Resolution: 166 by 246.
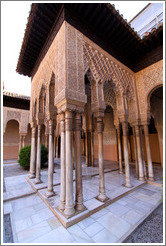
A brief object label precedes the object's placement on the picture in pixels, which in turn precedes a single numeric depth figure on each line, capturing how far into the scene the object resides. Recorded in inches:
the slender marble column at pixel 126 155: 176.2
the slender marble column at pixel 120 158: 257.2
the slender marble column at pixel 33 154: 231.9
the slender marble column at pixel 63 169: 116.8
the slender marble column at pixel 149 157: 207.2
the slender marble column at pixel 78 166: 114.3
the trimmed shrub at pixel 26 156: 331.9
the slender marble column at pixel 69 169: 107.2
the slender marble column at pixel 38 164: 194.4
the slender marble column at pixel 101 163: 137.6
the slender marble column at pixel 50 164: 149.9
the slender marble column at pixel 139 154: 205.0
